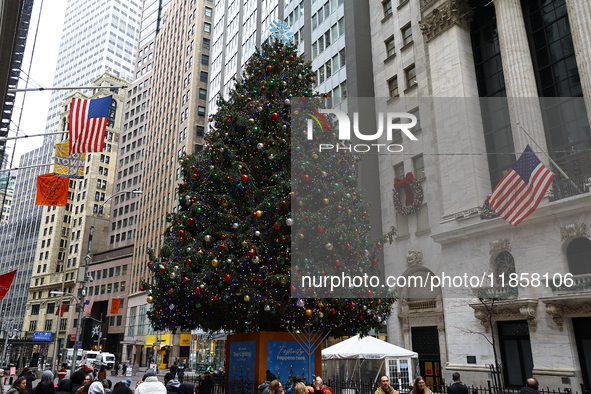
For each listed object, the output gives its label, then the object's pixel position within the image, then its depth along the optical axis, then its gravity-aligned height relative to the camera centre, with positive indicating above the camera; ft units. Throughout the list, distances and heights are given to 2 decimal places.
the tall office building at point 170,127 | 269.44 +129.54
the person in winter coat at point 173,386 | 40.39 -2.64
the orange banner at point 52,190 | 77.94 +25.37
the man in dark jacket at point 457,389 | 39.19 -2.91
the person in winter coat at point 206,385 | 53.98 -3.48
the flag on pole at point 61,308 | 134.01 +12.32
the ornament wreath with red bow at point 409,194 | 106.11 +33.41
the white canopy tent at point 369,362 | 73.46 -1.86
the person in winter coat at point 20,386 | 32.99 -2.23
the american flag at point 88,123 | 68.13 +31.02
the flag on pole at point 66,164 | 77.56 +29.86
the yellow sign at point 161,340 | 228.24 +5.80
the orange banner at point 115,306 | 153.69 +14.47
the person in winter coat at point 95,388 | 35.50 -2.46
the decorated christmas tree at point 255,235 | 50.65 +12.37
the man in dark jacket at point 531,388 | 32.83 -2.41
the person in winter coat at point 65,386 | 34.94 -2.25
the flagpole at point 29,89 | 59.26 +31.91
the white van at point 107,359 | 189.95 -2.39
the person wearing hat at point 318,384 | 37.09 -2.41
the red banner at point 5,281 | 65.13 +9.46
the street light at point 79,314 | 83.10 +7.32
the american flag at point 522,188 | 66.23 +21.77
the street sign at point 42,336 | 185.33 +6.92
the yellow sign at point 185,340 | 220.43 +5.51
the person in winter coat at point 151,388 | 31.24 -2.16
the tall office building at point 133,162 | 278.87 +132.99
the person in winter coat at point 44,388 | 29.84 -2.04
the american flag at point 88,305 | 142.14 +13.67
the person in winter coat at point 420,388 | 33.39 -2.40
